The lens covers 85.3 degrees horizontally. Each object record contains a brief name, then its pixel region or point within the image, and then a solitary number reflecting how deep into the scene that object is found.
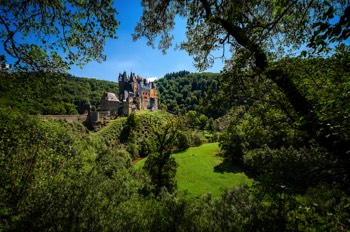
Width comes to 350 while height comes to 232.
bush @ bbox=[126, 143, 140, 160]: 41.47
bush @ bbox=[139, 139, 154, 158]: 43.62
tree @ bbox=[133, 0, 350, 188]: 4.20
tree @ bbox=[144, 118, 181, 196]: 21.00
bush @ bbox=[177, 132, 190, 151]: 43.62
